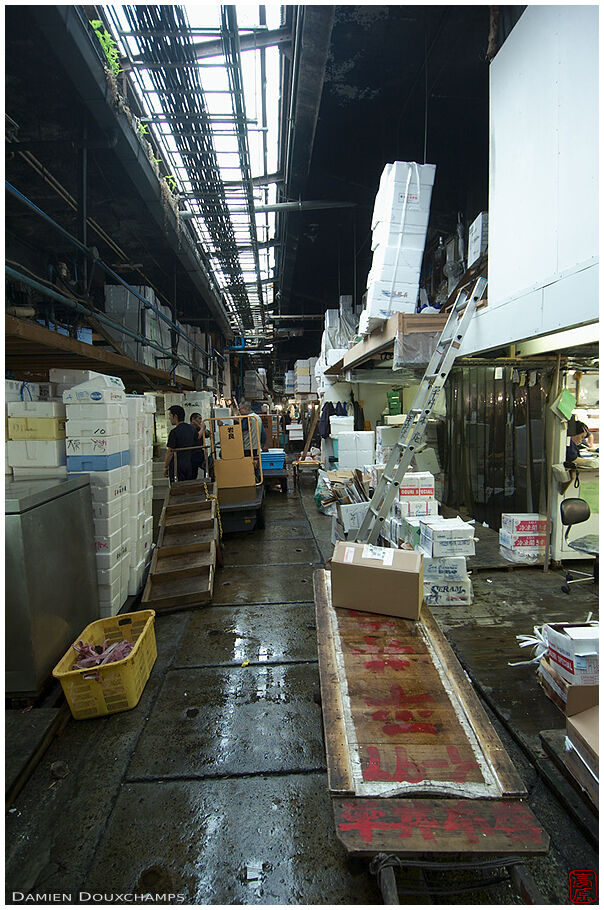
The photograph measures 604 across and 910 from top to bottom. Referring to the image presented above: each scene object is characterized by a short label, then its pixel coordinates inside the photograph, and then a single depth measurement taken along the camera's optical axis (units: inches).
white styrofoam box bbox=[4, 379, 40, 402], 162.2
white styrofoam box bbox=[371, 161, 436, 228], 183.9
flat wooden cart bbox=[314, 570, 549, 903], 62.4
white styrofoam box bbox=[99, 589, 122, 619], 166.7
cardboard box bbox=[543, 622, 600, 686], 110.0
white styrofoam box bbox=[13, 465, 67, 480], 158.4
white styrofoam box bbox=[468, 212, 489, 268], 182.7
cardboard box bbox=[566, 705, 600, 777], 86.5
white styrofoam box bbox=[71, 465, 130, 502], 161.8
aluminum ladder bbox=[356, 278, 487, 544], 166.6
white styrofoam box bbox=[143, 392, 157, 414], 229.9
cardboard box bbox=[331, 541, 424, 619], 119.8
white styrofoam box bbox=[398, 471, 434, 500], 208.2
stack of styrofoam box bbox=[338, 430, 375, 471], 328.2
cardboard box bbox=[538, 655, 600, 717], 99.4
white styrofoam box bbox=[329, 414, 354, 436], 368.2
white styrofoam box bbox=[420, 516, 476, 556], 178.9
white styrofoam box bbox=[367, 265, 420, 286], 190.2
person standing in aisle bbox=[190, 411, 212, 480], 292.5
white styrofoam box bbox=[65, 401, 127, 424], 159.6
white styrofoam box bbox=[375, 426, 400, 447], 294.5
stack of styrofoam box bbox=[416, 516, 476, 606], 179.0
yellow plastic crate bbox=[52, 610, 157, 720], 119.0
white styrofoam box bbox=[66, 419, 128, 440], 160.1
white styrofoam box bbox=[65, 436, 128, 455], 160.4
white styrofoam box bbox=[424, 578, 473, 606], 184.1
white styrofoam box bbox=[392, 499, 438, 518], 206.2
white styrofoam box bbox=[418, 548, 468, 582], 181.9
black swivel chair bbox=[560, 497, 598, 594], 197.2
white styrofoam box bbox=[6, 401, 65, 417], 157.0
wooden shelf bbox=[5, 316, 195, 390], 147.5
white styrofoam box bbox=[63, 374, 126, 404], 159.9
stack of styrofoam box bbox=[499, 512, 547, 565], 218.7
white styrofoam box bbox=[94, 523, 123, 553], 163.5
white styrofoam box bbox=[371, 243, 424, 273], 188.7
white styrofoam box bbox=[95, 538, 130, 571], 165.0
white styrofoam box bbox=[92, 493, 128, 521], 162.6
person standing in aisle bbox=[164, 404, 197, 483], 281.9
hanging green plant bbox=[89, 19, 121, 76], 152.1
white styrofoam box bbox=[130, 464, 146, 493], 194.8
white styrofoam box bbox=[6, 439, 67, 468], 158.1
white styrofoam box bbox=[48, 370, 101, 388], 165.8
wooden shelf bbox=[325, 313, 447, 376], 188.5
